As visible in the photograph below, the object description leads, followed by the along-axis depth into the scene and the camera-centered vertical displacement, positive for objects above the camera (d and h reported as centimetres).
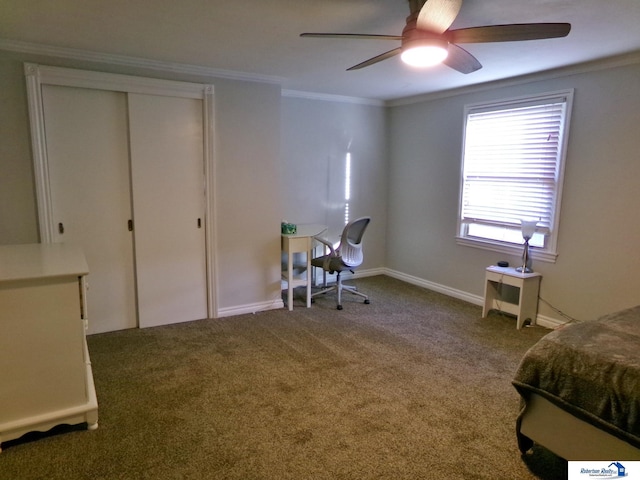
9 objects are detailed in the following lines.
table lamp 377 -51
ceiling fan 188 +75
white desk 428 -73
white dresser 206 -90
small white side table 381 -105
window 377 +12
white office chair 433 -79
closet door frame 317 +65
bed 170 -92
